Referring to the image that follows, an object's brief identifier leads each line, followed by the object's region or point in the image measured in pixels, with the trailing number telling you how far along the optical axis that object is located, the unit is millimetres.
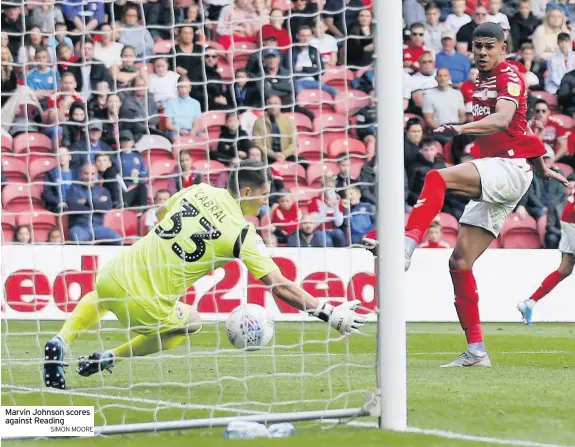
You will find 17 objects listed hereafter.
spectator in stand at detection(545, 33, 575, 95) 34062
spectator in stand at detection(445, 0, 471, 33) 34250
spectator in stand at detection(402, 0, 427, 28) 33422
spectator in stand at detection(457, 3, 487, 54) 33875
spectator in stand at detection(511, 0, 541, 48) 34812
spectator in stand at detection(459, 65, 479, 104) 32281
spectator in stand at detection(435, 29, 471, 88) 32781
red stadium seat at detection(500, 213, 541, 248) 30422
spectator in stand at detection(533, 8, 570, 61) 34437
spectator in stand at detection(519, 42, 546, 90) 33750
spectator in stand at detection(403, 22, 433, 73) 32375
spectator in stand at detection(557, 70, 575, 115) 33469
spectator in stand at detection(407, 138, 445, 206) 29969
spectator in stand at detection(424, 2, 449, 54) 33750
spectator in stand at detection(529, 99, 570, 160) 32344
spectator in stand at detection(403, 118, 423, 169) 30312
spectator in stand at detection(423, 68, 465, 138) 31750
